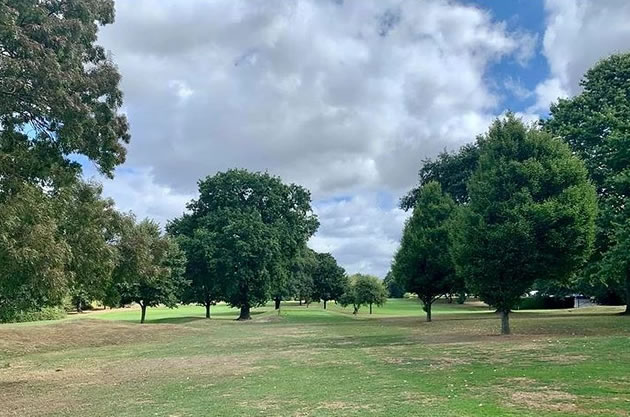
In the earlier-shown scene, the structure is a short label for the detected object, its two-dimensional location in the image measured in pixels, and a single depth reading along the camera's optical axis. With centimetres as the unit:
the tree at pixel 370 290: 6731
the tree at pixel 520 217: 2356
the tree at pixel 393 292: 13682
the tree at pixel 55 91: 1293
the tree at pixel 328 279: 10006
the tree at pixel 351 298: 7046
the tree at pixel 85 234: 1775
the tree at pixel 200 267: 5394
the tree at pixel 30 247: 1364
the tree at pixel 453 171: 5622
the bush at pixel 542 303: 6931
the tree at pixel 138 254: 2214
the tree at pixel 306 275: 7862
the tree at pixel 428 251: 4056
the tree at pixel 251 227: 5338
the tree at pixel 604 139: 2762
